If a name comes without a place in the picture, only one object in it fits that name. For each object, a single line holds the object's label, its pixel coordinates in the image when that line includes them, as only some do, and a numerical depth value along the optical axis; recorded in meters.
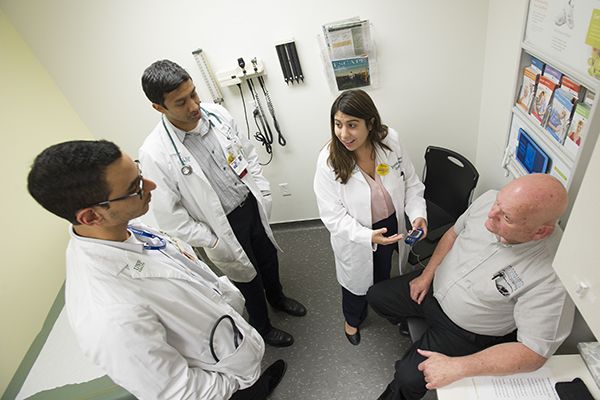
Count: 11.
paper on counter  0.99
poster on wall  0.88
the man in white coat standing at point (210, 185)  1.44
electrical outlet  2.69
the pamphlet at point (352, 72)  1.96
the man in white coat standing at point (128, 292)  0.84
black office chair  1.67
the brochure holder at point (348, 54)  1.84
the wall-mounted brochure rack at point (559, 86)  0.90
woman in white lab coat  1.41
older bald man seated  1.02
